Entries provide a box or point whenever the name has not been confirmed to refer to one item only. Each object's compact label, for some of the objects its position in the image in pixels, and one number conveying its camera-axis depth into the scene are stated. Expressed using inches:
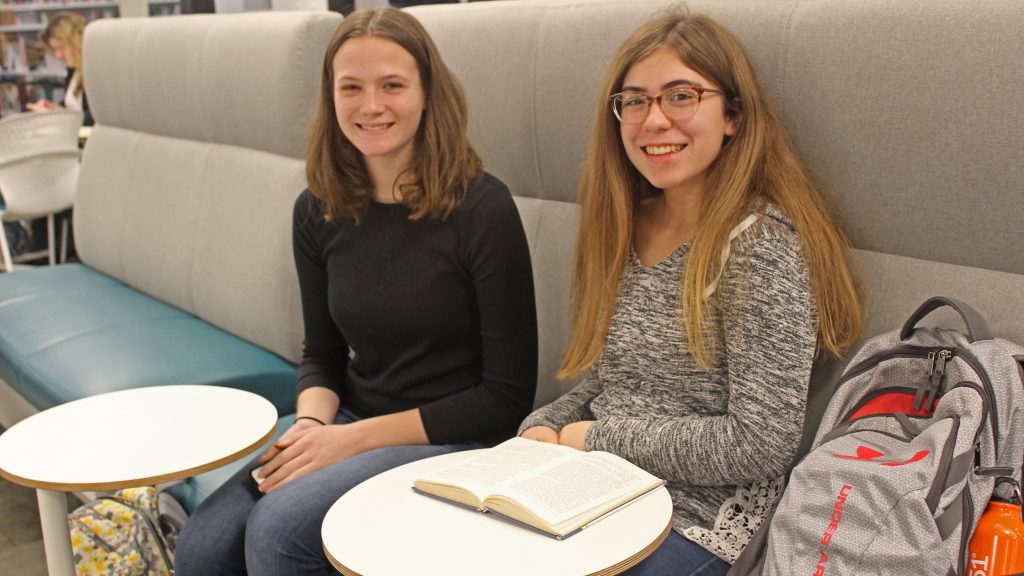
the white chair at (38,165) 186.1
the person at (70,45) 227.8
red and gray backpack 46.0
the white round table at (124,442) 65.6
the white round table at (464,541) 48.3
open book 51.4
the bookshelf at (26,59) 256.8
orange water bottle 45.7
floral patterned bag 83.0
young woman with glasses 57.4
